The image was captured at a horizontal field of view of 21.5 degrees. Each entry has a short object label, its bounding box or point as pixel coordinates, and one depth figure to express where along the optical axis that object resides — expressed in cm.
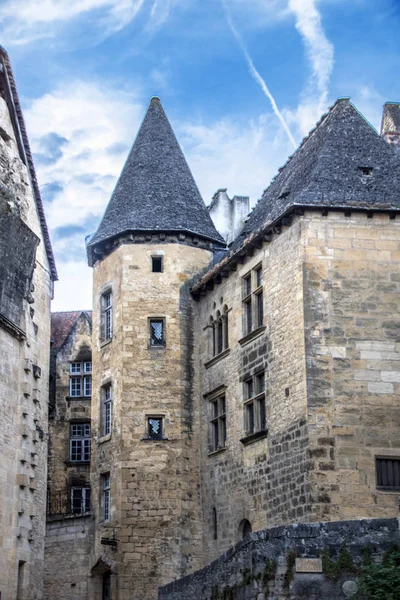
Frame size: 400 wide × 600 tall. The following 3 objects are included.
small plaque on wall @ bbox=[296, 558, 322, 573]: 1579
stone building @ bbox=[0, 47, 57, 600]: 2353
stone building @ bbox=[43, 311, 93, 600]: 3641
